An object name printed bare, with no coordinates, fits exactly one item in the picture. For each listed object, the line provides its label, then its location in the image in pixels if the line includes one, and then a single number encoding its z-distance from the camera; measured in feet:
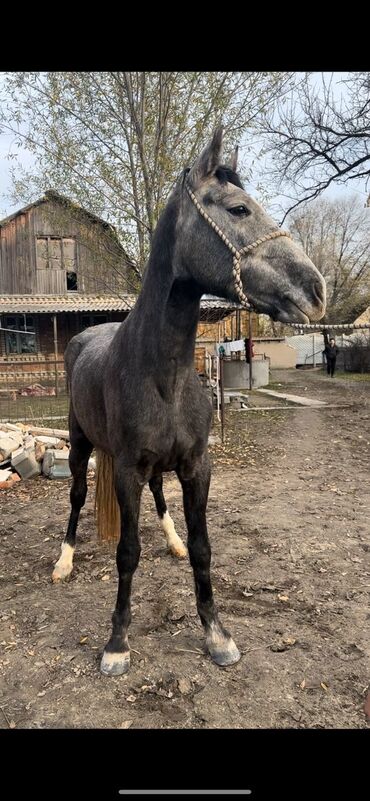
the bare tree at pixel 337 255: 146.41
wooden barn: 64.54
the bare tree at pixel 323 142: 38.22
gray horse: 6.24
